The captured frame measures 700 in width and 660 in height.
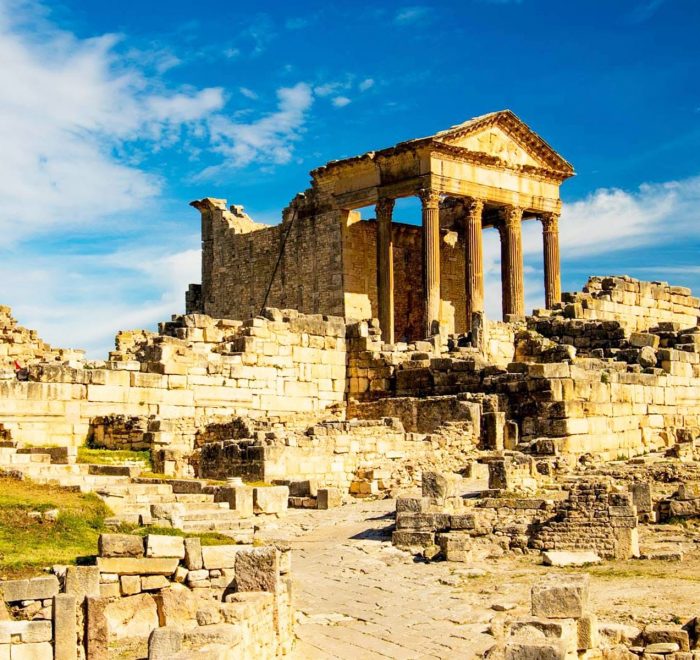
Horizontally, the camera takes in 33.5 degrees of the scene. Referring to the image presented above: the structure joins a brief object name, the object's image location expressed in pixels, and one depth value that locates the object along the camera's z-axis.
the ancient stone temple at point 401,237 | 38.00
